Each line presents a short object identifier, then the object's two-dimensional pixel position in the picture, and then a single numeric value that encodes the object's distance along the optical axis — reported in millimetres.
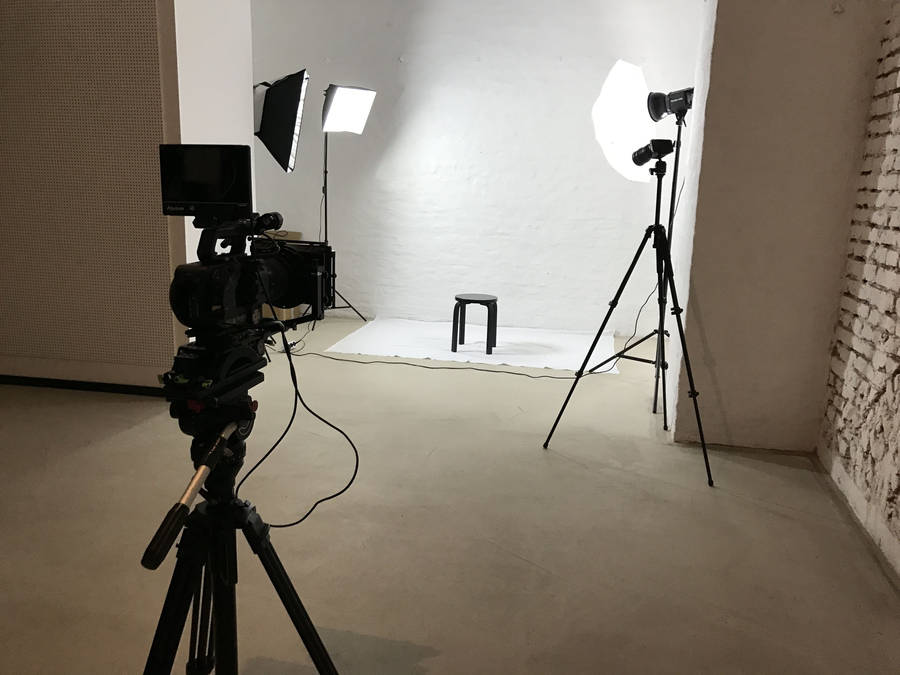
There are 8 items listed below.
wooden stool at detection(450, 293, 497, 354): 4590
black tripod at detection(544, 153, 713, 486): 2781
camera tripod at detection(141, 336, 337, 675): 1173
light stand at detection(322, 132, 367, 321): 5210
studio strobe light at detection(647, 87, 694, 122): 3223
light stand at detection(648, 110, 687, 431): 3102
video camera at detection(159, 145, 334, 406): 1160
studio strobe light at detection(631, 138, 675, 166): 2771
